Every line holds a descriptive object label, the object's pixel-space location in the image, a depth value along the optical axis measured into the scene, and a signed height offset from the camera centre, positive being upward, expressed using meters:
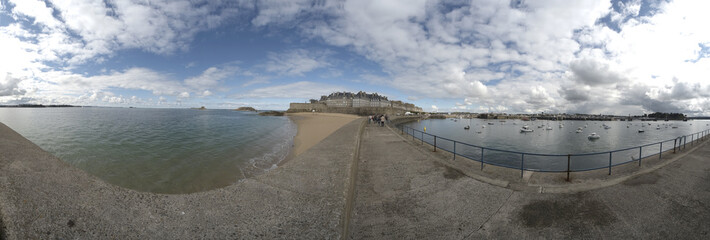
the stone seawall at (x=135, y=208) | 2.89 -1.57
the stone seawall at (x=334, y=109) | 83.44 +1.72
